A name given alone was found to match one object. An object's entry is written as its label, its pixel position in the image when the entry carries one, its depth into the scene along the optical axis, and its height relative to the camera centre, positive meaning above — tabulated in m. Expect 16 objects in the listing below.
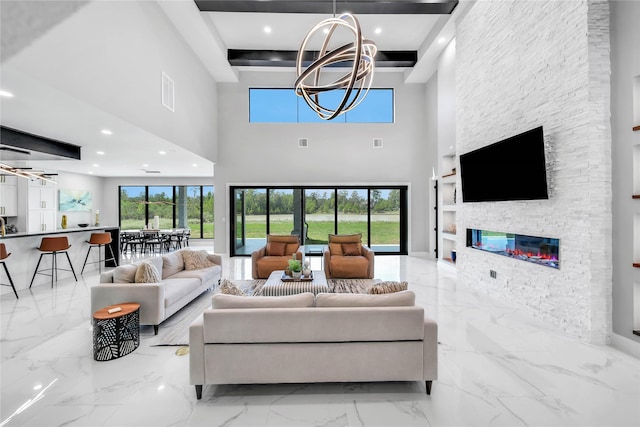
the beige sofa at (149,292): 3.33 -0.99
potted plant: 4.47 -0.86
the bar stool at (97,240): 6.38 -0.55
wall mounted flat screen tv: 3.72 +0.64
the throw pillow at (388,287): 2.55 -0.68
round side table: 2.84 -1.21
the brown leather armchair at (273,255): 5.73 -0.87
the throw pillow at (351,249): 6.02 -0.76
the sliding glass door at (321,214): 8.97 -0.01
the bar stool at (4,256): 4.48 -0.63
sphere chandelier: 3.07 +1.86
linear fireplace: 3.79 -0.53
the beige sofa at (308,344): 2.21 -1.03
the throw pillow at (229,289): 2.56 -0.68
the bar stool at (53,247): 5.31 -0.60
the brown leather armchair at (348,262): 5.62 -0.97
